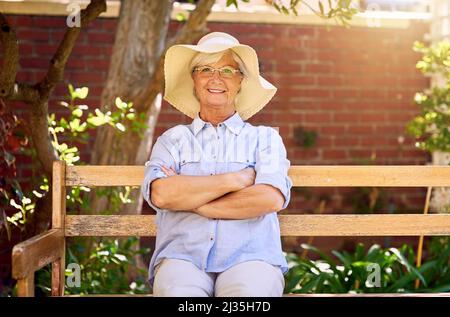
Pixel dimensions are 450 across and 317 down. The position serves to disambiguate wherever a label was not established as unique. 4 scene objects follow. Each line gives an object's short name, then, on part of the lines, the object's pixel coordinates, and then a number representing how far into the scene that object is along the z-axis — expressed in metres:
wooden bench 3.63
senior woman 3.12
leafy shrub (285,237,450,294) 4.38
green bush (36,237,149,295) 4.29
